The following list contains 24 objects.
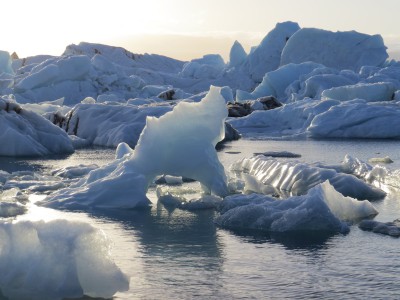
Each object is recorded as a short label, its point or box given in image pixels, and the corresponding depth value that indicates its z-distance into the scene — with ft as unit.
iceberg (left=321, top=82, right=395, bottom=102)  109.09
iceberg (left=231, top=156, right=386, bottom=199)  38.24
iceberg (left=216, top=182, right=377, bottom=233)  28.53
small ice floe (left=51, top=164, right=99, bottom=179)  48.32
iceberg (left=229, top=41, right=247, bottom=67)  179.63
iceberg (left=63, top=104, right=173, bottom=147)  78.18
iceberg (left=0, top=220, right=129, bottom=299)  18.98
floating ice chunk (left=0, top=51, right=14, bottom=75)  168.96
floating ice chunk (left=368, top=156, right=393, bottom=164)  56.59
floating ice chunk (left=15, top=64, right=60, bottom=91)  124.16
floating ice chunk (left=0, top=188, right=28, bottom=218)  31.94
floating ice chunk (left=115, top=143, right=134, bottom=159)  46.39
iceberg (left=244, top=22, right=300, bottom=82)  161.58
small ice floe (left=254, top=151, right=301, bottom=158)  63.26
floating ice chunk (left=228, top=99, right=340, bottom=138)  100.17
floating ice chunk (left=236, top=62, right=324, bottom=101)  135.13
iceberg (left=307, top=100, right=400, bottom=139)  87.92
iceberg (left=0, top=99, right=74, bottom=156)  65.57
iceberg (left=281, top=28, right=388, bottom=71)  147.64
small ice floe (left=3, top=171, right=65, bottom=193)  41.09
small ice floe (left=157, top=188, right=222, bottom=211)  34.39
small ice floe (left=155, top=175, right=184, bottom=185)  45.01
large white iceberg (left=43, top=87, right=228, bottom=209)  35.22
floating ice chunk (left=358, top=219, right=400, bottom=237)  27.96
